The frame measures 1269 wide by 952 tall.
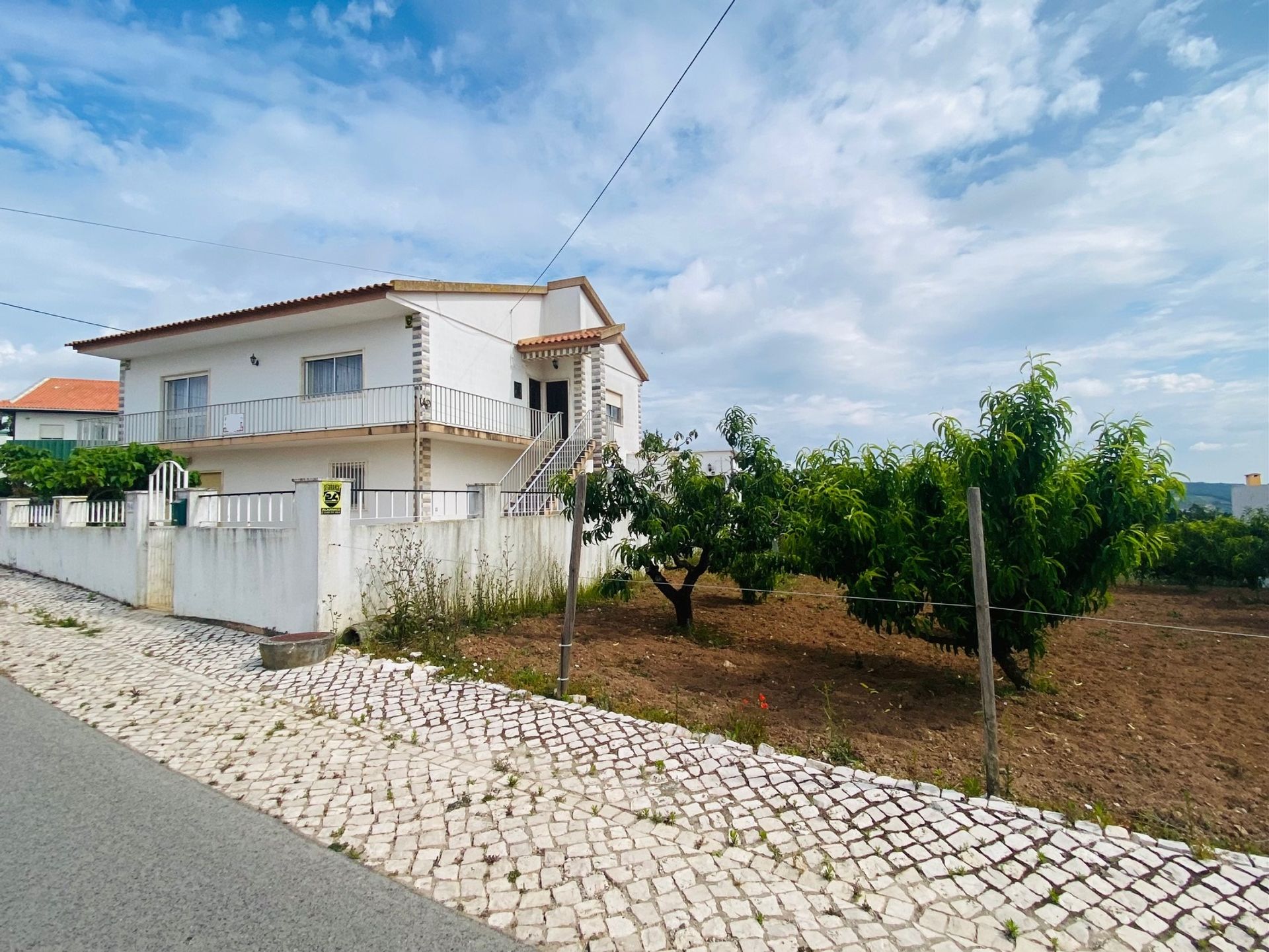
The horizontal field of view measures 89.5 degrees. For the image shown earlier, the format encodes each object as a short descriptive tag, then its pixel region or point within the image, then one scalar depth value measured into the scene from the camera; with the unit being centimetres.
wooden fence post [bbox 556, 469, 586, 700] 540
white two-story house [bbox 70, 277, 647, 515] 1463
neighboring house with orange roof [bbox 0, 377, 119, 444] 3206
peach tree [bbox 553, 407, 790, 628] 770
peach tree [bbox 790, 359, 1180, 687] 487
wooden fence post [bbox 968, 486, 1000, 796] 372
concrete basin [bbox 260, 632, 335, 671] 651
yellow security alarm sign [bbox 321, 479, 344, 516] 717
